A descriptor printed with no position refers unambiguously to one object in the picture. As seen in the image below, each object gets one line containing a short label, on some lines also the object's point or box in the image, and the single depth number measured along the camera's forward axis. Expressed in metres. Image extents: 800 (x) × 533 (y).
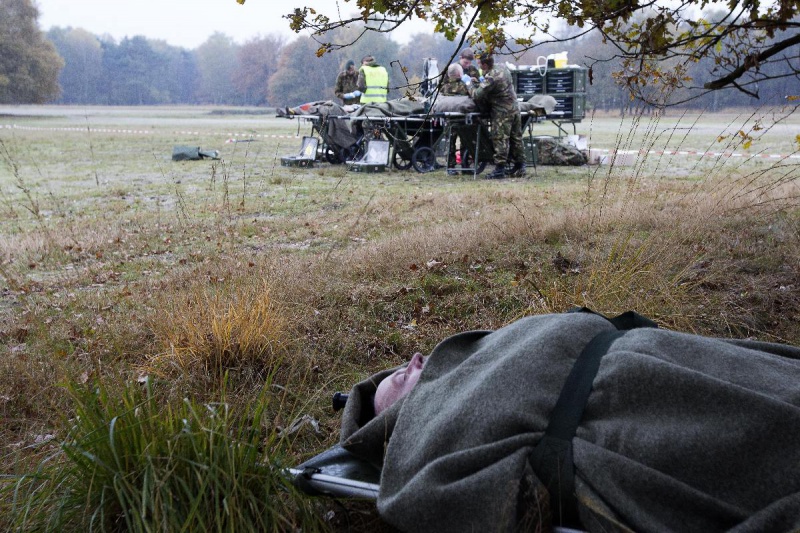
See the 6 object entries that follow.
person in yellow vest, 16.70
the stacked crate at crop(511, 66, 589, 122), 19.97
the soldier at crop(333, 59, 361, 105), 17.66
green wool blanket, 1.72
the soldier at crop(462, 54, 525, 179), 13.16
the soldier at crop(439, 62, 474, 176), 14.66
